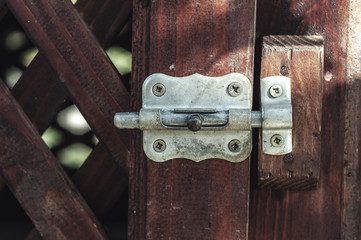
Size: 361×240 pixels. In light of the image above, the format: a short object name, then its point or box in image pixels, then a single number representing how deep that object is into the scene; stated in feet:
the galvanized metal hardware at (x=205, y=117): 1.55
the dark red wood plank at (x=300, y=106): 1.58
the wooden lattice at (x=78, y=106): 1.75
